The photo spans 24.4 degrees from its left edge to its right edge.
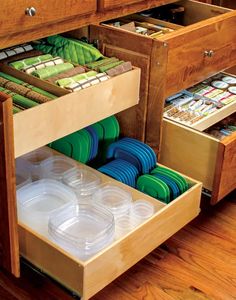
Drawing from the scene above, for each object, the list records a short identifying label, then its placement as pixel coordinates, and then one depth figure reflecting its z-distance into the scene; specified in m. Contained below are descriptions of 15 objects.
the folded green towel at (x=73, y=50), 1.64
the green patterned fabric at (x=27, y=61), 1.53
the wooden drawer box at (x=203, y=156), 1.65
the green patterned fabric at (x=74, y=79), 1.47
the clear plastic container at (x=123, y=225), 1.48
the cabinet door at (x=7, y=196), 1.21
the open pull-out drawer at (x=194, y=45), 1.62
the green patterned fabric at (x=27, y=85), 1.45
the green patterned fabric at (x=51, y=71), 1.50
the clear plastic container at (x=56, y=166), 1.68
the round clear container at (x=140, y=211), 1.52
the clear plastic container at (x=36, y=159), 1.71
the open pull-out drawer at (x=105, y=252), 1.27
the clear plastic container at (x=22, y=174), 1.62
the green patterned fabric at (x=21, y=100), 1.40
